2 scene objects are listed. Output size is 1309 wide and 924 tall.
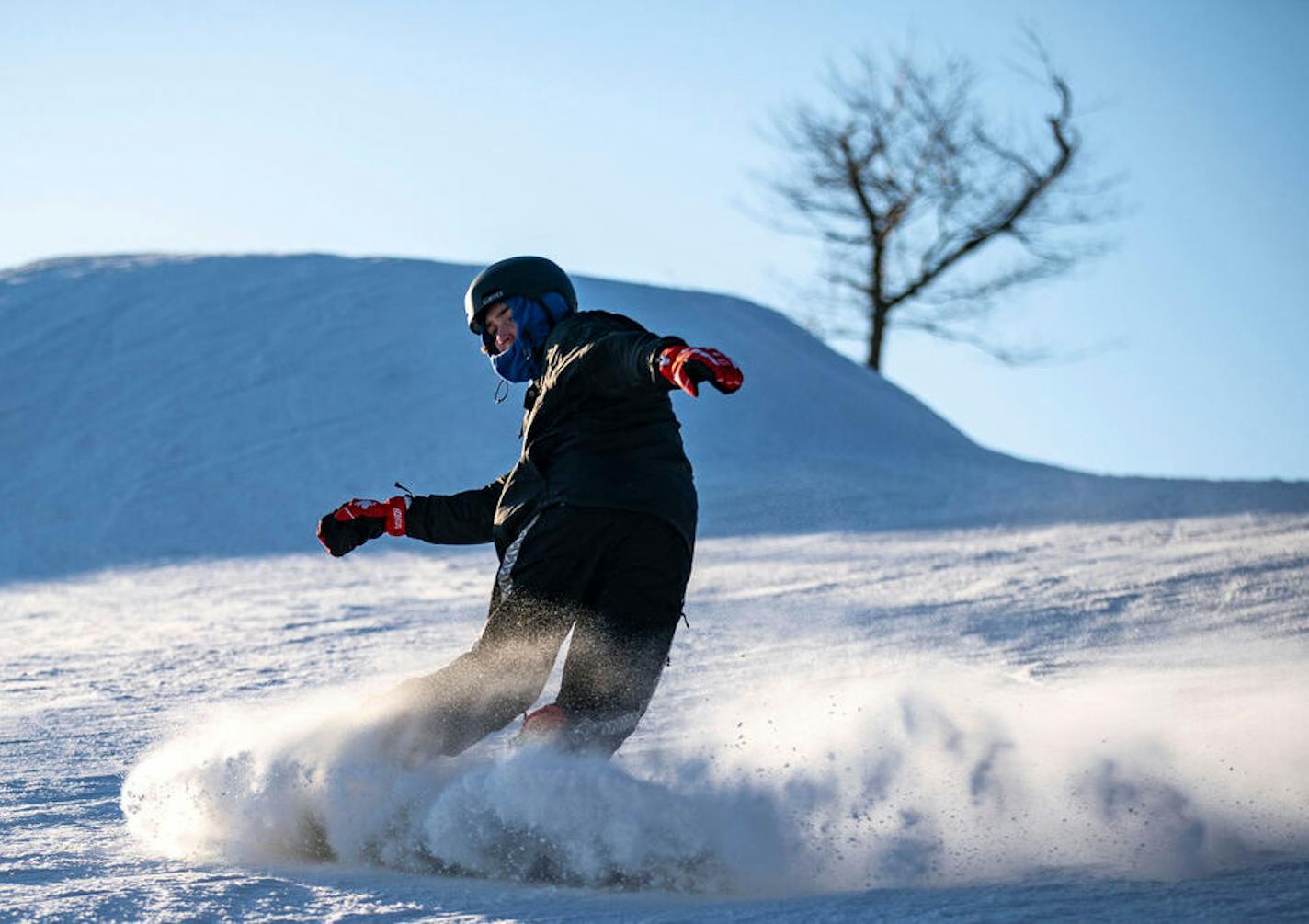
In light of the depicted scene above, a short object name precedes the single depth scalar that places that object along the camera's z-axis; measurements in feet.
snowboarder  22.08
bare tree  186.19
